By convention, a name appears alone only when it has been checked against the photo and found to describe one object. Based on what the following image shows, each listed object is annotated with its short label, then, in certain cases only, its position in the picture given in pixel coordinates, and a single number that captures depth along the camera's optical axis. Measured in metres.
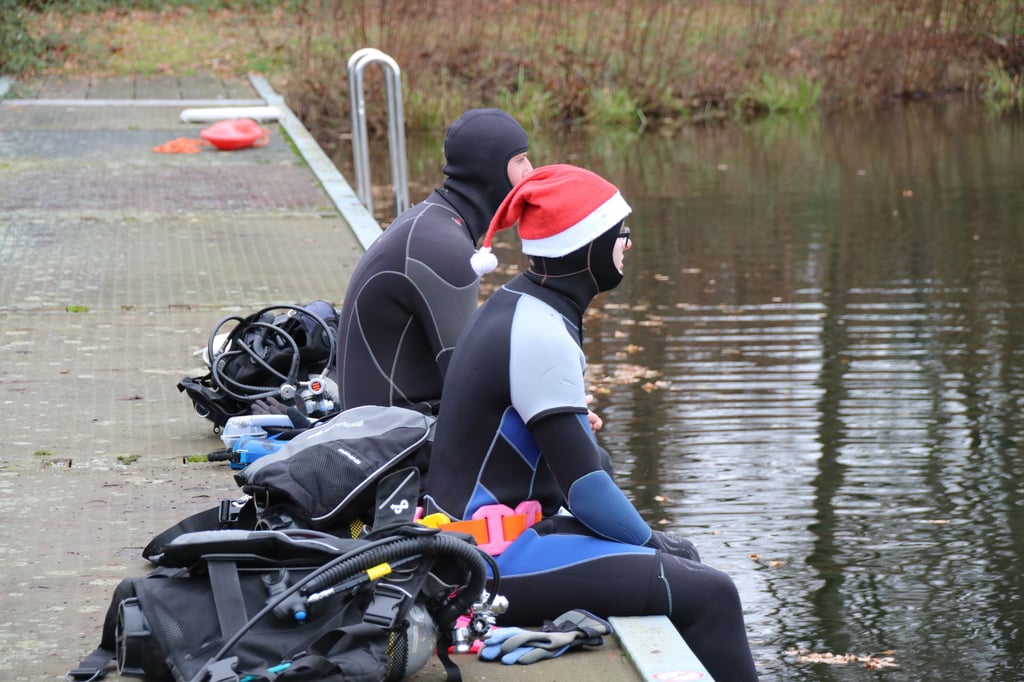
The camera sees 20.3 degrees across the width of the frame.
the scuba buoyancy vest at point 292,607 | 6.17
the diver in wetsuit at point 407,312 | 9.18
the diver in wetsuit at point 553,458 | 7.19
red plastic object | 25.93
